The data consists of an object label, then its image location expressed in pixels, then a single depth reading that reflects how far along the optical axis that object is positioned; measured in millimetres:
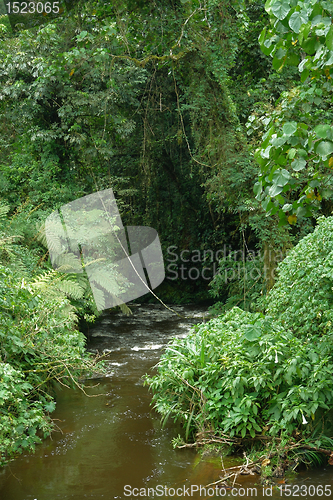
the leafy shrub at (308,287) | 4168
